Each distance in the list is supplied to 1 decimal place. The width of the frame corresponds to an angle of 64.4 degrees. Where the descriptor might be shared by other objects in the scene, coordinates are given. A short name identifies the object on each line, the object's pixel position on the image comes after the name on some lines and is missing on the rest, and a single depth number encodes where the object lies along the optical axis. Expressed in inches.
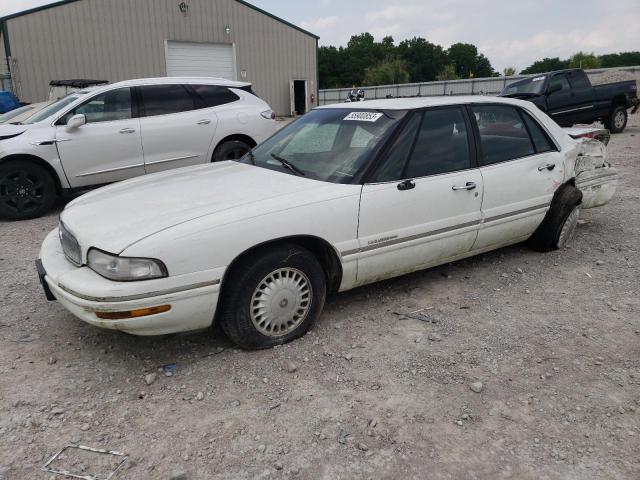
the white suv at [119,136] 251.3
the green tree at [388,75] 2015.3
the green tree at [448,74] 2140.0
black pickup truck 504.4
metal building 692.1
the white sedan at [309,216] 110.0
